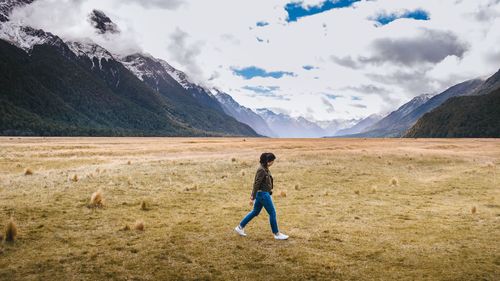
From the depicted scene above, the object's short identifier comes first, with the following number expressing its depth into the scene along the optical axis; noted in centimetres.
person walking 1395
